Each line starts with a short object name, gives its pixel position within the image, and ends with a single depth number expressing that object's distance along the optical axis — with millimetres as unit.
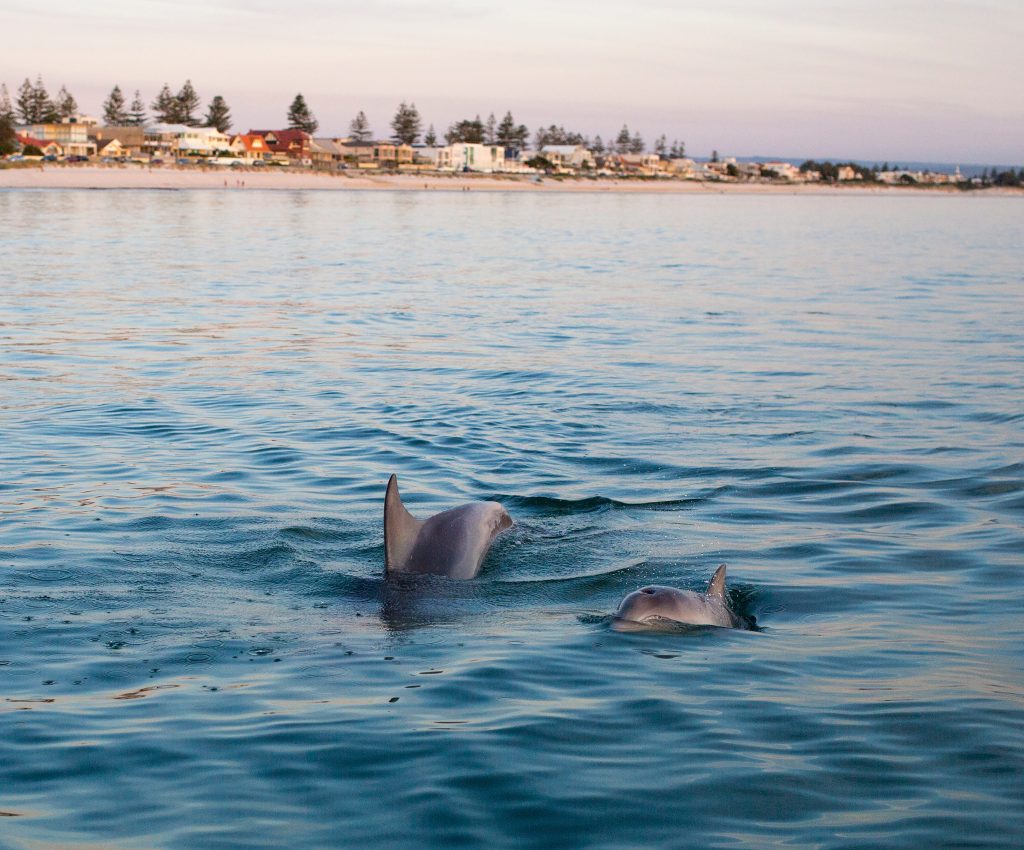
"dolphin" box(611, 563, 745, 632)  9000
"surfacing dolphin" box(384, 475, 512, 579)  9688
